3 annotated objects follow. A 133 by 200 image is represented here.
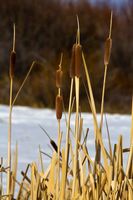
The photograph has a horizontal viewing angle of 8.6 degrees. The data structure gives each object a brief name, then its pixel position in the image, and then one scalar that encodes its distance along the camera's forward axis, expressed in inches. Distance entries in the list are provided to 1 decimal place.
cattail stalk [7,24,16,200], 204.7
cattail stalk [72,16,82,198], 194.2
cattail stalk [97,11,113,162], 201.1
